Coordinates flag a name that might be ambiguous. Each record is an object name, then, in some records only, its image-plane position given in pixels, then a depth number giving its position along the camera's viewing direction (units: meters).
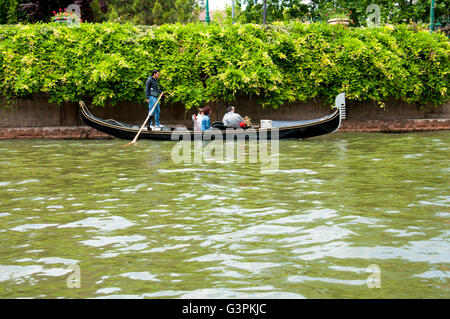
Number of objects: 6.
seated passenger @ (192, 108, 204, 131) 15.32
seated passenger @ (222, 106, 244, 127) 15.08
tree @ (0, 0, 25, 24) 28.44
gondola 14.80
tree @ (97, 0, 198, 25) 35.22
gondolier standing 15.93
